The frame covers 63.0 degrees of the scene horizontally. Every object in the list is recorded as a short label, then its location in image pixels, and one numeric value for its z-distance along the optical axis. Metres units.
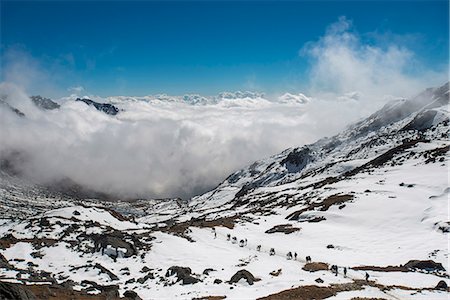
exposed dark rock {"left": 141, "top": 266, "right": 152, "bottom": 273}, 49.93
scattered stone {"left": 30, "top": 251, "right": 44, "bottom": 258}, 58.23
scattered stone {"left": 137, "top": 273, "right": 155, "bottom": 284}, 44.93
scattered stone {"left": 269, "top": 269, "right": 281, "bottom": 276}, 45.97
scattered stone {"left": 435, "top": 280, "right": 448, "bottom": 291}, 36.22
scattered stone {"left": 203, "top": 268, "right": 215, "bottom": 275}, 46.99
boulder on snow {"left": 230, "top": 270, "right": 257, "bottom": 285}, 41.84
